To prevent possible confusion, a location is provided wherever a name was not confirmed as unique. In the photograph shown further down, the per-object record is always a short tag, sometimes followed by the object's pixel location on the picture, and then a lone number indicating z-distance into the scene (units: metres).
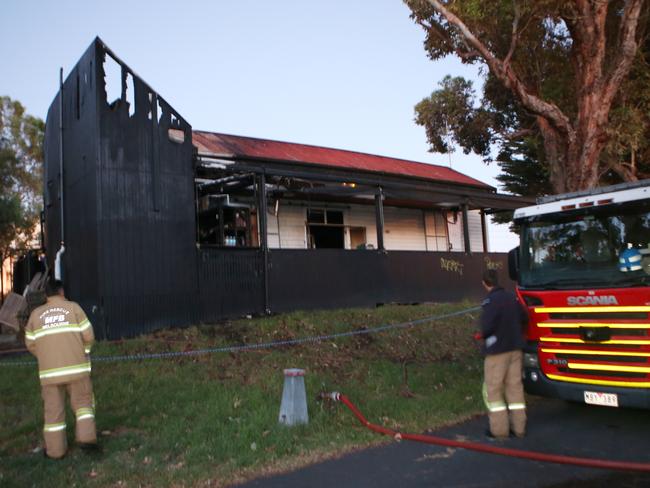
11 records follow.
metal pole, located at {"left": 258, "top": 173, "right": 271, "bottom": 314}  12.25
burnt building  10.43
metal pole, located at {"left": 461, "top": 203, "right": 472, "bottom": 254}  17.58
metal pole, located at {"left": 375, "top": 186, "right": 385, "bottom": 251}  14.92
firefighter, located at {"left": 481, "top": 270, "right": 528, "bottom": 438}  6.13
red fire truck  5.88
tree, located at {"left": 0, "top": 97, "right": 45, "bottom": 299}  26.66
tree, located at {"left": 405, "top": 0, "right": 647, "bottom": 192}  12.16
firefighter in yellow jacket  5.64
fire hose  4.77
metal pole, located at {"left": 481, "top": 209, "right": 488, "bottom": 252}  21.75
